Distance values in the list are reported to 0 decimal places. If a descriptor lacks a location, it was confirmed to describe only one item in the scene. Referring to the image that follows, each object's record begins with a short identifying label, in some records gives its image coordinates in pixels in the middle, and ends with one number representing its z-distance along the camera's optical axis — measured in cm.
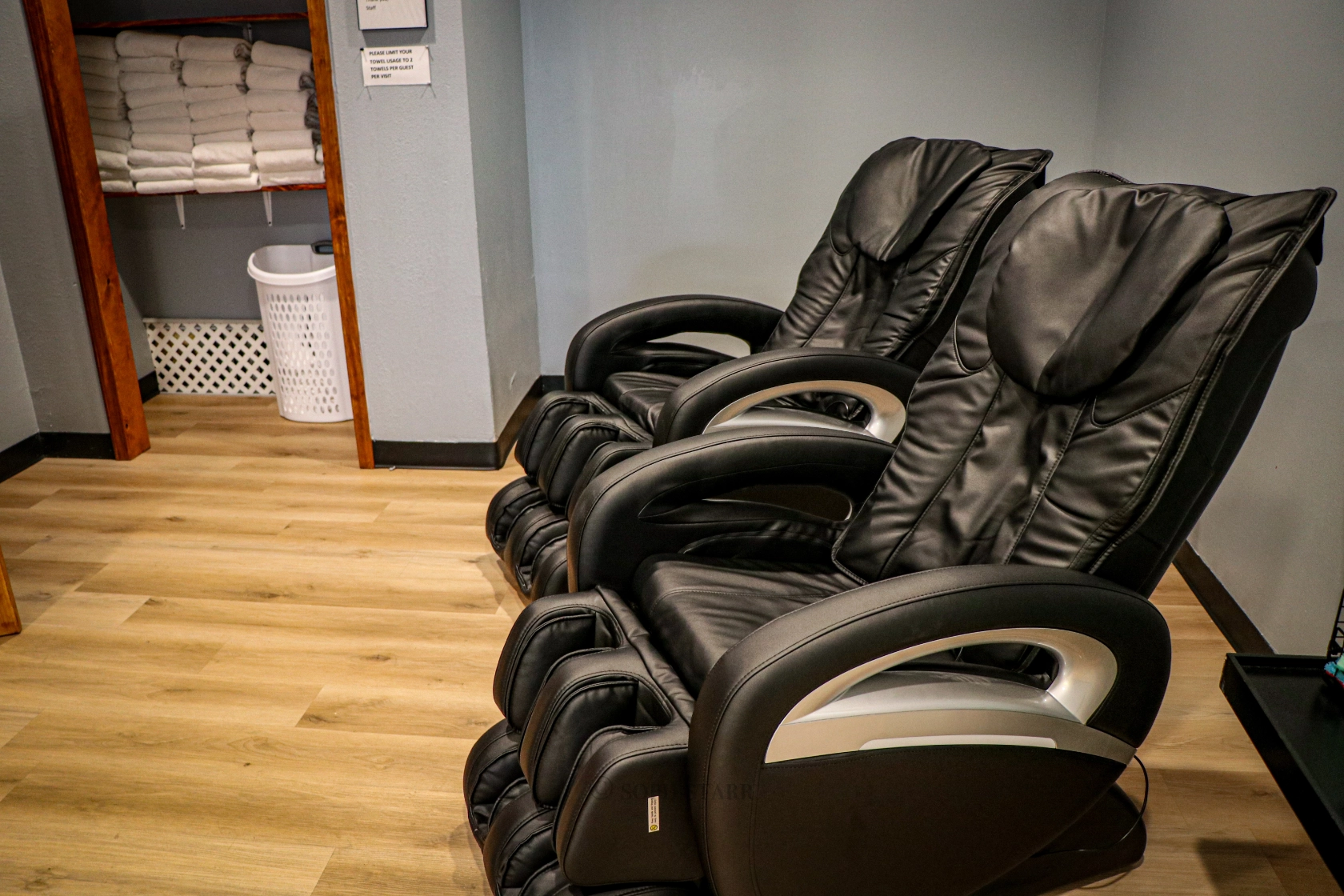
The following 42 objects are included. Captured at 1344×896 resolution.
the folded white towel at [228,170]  328
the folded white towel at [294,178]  330
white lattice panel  376
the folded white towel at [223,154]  326
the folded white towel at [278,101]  326
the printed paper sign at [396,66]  268
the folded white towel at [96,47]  327
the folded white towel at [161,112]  329
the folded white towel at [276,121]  326
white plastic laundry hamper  334
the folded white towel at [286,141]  326
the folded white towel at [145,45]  325
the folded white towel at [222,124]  327
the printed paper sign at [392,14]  263
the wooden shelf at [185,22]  315
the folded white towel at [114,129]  333
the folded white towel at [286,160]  326
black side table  108
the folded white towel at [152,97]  327
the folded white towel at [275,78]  324
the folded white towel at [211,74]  325
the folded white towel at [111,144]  333
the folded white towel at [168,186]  332
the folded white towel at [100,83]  330
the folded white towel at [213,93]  326
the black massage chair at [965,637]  110
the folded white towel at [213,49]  326
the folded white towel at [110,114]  332
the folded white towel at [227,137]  329
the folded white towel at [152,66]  326
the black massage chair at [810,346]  198
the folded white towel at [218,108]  326
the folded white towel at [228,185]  330
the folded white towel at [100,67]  328
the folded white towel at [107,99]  331
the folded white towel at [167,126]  329
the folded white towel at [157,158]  329
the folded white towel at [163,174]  330
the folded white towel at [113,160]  333
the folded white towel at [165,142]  329
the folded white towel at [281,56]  322
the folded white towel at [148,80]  327
